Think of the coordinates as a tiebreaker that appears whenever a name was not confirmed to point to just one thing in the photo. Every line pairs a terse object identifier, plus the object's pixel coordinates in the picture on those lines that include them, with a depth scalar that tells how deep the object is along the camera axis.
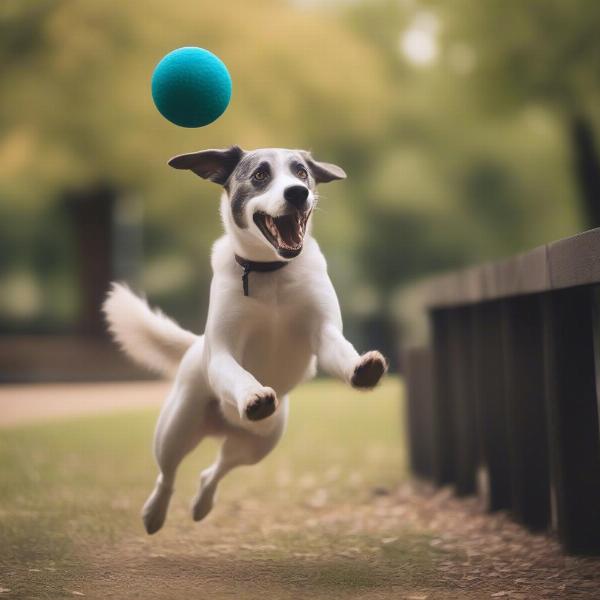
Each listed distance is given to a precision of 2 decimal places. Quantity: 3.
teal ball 4.21
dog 3.85
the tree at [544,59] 15.99
